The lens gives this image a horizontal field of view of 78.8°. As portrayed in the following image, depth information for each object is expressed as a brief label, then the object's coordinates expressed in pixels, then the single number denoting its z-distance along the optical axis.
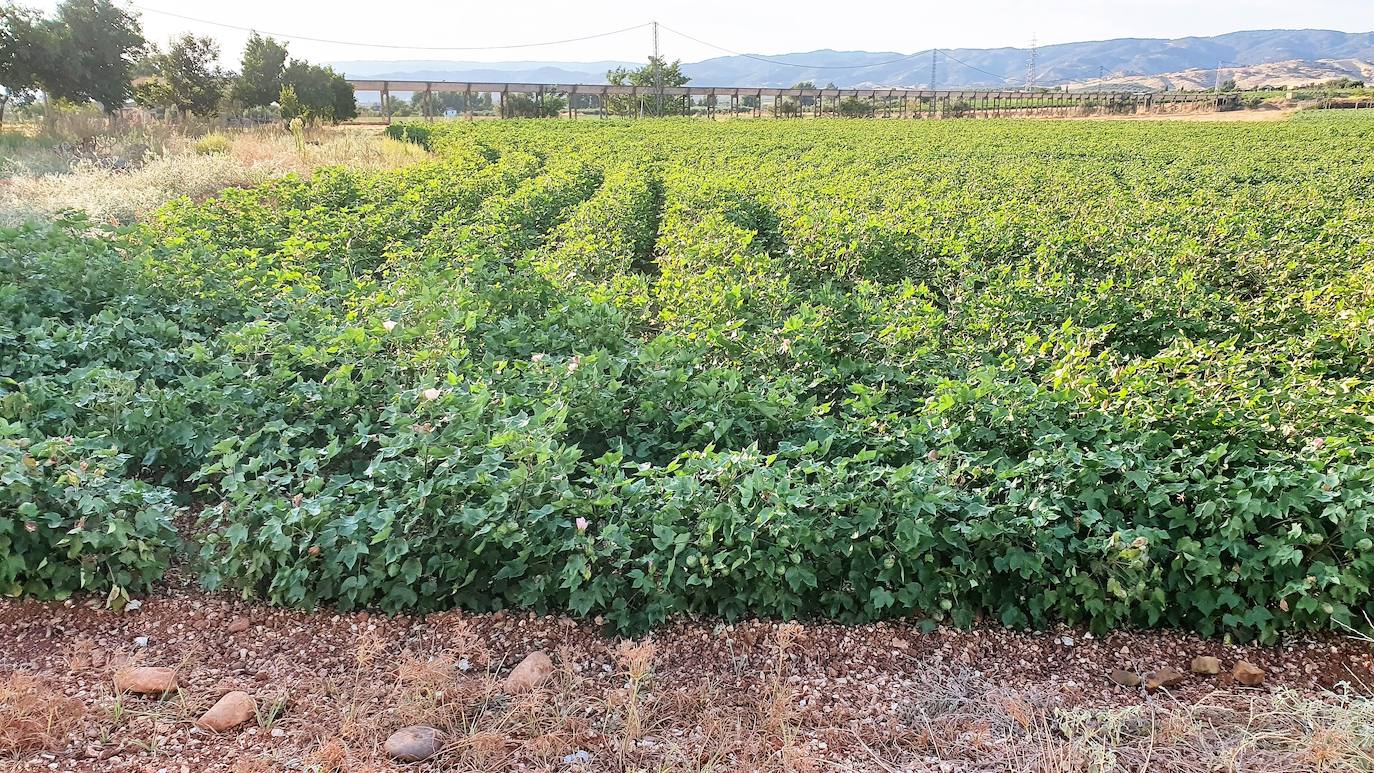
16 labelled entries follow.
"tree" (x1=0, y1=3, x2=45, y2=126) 27.94
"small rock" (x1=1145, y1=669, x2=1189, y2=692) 3.26
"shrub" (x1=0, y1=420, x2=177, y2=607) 3.44
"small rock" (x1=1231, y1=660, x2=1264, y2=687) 3.26
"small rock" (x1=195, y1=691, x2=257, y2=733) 2.89
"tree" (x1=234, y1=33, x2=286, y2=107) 41.00
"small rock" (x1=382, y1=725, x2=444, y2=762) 2.79
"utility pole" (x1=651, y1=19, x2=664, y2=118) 57.69
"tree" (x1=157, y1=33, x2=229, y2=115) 37.38
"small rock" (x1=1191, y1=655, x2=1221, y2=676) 3.33
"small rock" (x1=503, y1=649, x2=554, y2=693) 3.14
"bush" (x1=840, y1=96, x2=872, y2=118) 65.88
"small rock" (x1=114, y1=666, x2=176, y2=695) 3.06
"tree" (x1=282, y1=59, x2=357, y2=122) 41.29
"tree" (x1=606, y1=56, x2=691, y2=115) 60.19
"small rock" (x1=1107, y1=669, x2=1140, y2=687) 3.29
